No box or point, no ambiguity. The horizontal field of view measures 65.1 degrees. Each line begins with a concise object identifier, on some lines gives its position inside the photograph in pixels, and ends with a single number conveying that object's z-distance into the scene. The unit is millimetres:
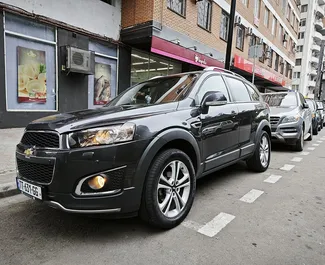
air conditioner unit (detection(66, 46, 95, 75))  7996
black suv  2178
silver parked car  6832
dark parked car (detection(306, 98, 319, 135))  10769
